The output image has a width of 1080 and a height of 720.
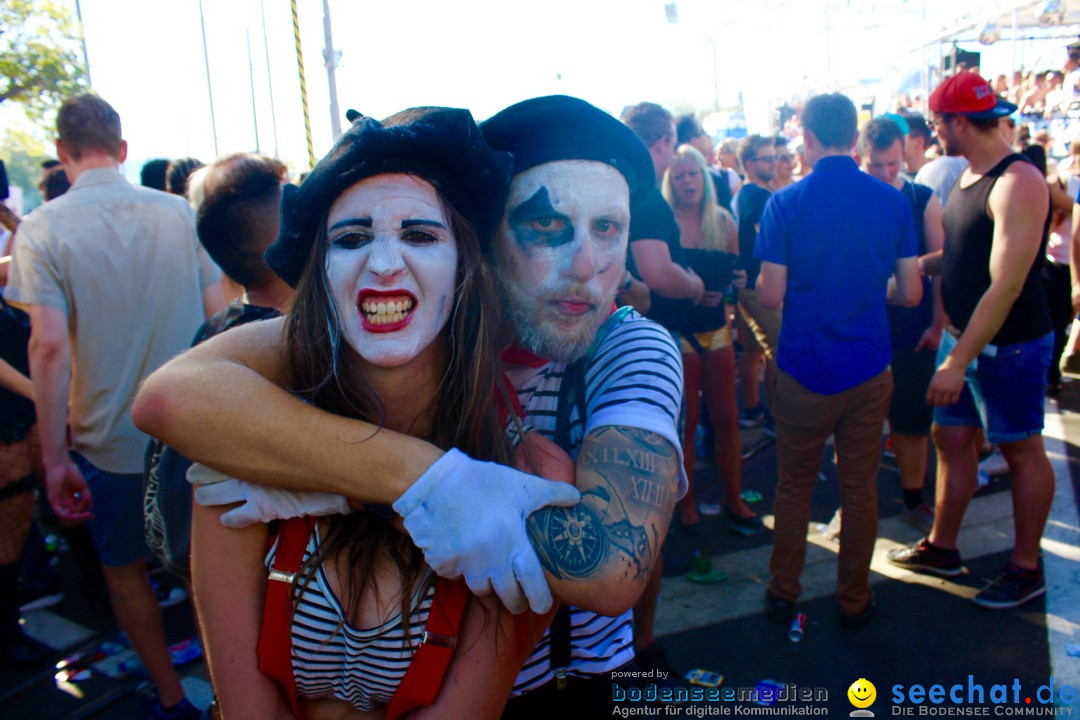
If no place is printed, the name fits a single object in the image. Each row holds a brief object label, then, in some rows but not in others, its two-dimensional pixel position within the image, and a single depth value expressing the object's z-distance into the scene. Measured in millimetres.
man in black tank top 3078
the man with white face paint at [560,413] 1230
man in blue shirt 3146
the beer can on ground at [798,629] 3199
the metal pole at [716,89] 35062
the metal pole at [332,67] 8781
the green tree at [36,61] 19953
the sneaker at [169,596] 3914
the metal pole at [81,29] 15317
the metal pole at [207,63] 25708
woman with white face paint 1264
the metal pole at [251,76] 30969
